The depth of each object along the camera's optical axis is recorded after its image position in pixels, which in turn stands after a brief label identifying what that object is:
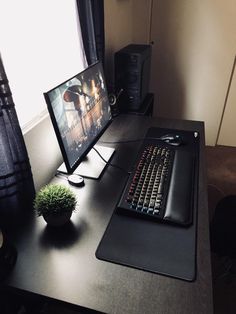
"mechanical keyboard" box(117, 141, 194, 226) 0.87
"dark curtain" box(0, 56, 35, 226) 0.75
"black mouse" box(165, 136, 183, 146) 1.31
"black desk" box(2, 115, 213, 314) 0.63
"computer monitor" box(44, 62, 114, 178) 0.87
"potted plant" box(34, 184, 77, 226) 0.79
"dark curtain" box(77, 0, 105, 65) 1.36
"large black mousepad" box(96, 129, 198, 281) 0.71
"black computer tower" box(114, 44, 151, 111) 1.72
